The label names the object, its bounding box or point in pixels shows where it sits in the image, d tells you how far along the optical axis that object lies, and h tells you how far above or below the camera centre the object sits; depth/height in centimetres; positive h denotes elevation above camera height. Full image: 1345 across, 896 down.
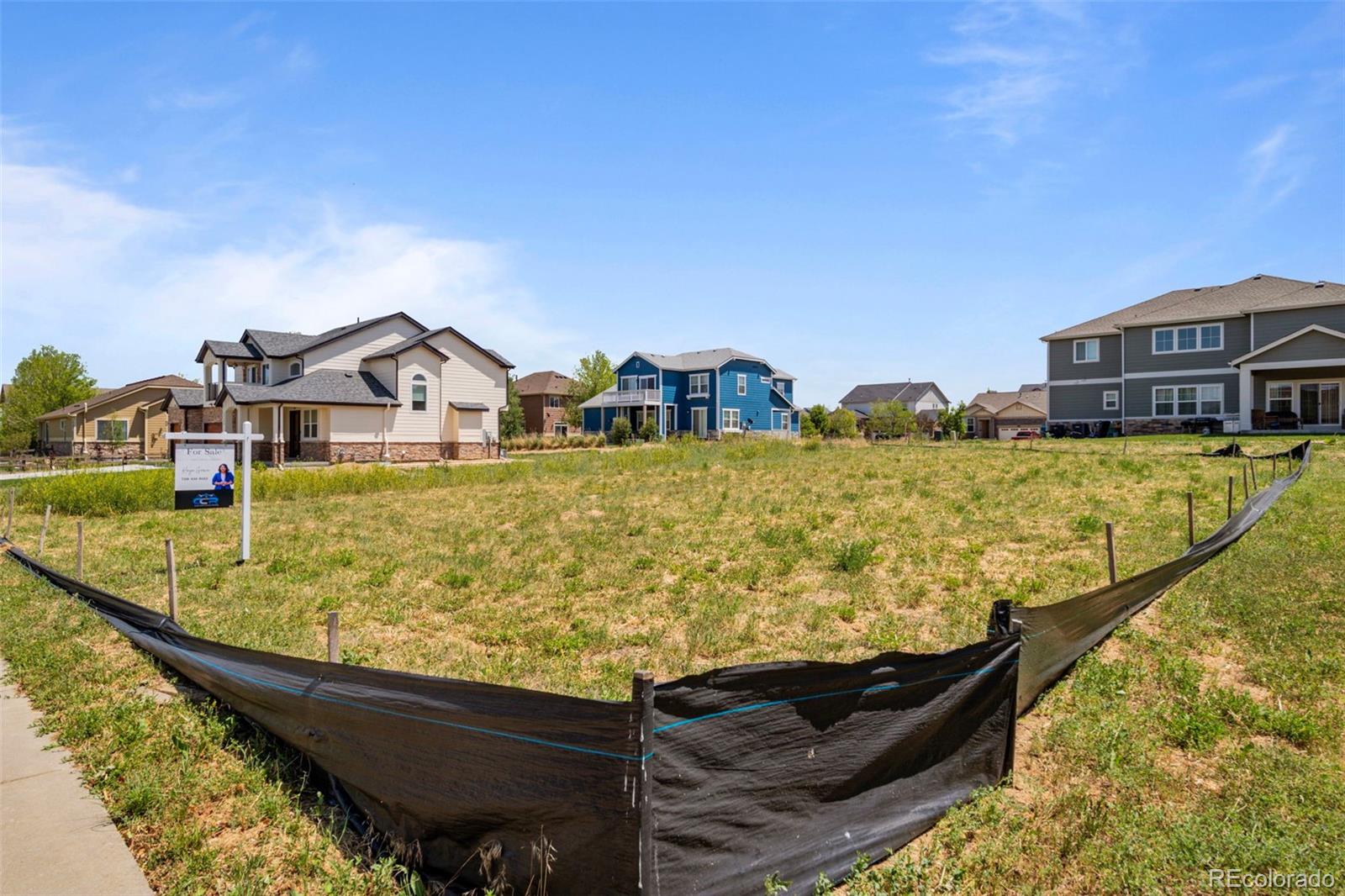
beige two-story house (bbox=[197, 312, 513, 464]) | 3644 +261
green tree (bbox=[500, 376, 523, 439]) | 5791 +162
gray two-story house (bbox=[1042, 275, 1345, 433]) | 3272 +347
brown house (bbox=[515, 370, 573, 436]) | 6794 +334
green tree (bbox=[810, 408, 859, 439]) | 4903 +83
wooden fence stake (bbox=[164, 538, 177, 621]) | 709 -142
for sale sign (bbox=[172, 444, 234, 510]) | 1042 -49
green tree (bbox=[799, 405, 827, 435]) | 5622 +149
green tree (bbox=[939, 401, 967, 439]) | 4938 +104
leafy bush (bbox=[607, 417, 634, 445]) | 4469 +41
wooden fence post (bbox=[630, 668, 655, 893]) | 298 -150
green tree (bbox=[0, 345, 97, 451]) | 6006 +454
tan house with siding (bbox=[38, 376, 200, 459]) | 5283 +178
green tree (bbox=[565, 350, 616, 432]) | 6756 +555
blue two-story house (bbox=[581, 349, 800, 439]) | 4938 +303
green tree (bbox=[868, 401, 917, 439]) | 5770 +139
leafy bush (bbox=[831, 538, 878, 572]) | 945 -157
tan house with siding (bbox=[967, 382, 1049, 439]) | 7531 +186
